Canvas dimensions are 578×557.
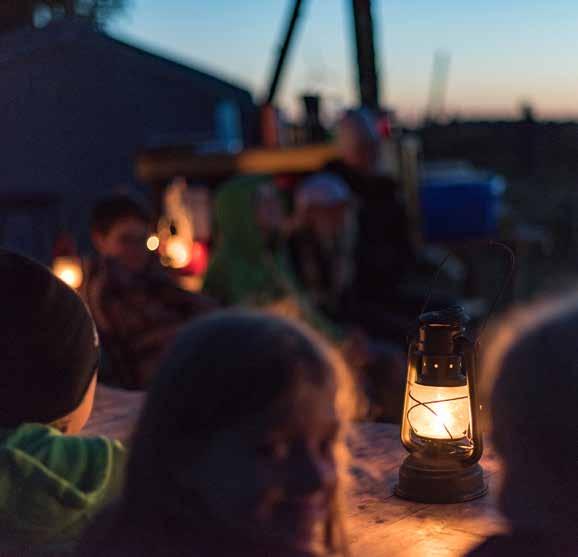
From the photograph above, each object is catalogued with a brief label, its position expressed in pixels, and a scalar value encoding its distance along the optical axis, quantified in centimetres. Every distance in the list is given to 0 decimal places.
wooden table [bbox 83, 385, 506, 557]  179
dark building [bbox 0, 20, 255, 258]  1022
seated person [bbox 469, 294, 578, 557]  122
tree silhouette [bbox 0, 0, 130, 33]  850
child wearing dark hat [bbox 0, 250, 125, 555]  165
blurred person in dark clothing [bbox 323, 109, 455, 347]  498
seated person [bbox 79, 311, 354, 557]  116
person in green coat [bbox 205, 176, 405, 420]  448
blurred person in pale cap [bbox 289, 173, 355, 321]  484
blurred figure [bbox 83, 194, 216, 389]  383
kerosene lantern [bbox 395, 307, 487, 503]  204
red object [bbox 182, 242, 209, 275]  662
